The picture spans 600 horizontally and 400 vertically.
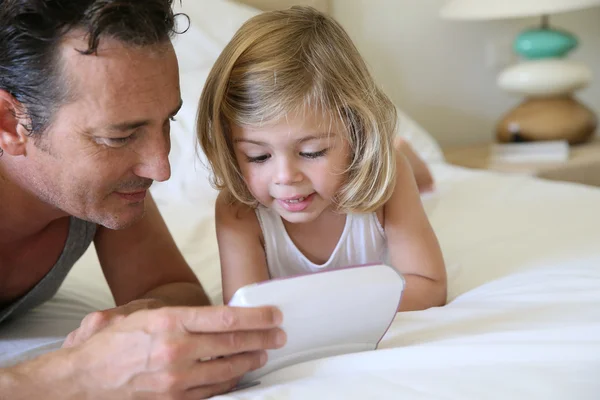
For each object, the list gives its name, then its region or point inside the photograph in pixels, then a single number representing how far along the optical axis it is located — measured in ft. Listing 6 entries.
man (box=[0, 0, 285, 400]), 2.73
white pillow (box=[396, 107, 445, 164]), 7.77
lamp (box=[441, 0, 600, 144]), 8.81
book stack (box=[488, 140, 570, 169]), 8.38
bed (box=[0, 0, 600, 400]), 2.73
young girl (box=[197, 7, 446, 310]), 3.76
